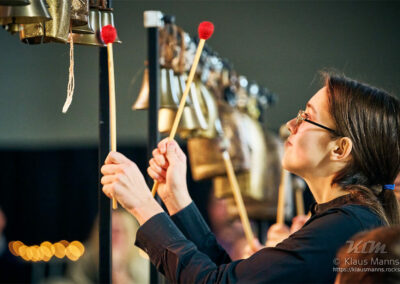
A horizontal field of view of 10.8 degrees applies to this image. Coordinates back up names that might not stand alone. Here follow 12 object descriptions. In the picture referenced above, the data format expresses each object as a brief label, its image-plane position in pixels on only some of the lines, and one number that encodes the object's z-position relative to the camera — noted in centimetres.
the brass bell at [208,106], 537
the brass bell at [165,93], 492
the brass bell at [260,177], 639
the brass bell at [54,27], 415
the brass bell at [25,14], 404
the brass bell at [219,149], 560
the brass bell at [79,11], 420
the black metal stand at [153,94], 471
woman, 421
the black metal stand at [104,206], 445
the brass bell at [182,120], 502
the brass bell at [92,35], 431
